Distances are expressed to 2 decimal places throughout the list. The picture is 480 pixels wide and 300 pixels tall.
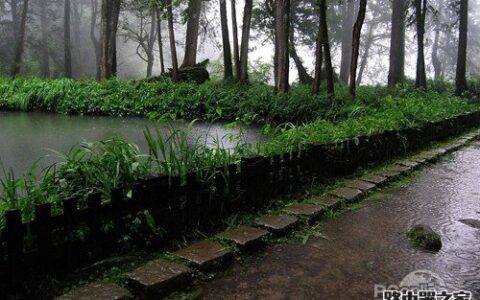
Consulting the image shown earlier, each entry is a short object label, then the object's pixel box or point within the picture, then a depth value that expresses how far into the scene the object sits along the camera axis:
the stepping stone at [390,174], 5.18
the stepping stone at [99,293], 2.19
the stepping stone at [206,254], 2.66
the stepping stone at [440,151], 6.96
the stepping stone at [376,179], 4.87
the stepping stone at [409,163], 5.83
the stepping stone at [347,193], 4.23
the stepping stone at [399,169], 5.48
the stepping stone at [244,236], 2.98
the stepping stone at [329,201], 3.96
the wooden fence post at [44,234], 2.25
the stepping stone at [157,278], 2.33
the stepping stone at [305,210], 3.66
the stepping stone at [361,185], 4.58
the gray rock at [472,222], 3.74
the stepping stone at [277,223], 3.28
